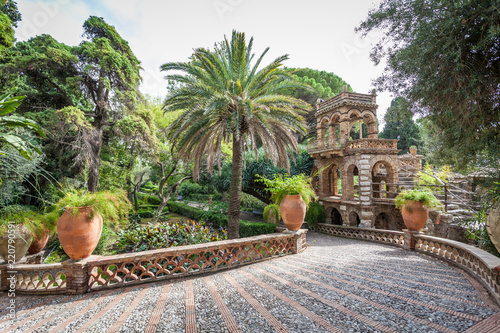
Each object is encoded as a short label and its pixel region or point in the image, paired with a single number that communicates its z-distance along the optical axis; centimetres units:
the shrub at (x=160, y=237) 783
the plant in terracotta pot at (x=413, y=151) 1994
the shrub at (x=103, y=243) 970
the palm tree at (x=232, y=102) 846
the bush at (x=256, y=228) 1319
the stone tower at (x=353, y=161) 1387
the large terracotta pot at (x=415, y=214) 762
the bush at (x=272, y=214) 1487
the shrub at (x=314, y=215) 1562
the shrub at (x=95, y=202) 449
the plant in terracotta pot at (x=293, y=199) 689
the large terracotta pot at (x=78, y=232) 430
